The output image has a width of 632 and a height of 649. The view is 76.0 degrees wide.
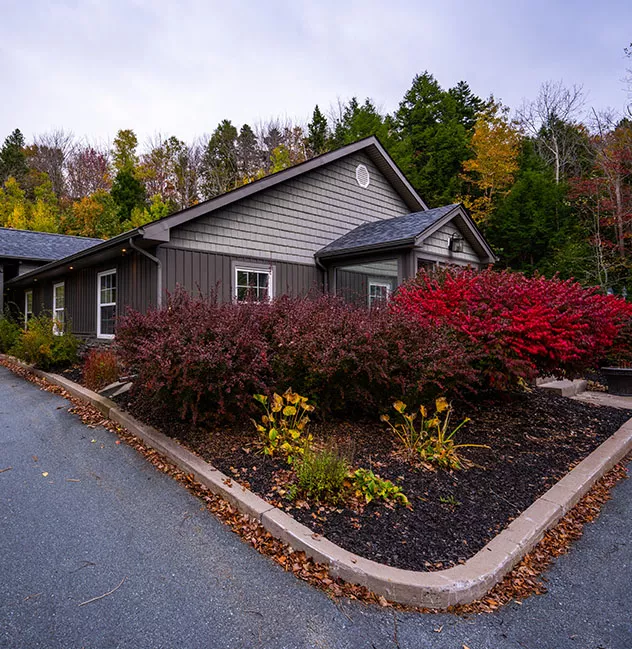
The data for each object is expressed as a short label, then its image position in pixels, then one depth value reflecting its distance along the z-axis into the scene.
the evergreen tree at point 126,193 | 23.80
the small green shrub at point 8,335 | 11.69
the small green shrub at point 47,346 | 8.60
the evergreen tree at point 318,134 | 25.33
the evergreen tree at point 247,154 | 27.22
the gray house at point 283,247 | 7.96
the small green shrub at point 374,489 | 3.13
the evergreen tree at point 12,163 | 27.02
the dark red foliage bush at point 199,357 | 3.98
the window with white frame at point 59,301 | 11.73
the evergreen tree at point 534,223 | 17.44
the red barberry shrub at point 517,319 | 4.81
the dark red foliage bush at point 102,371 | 6.77
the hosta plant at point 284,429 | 3.84
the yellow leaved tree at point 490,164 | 21.58
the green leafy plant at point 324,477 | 3.10
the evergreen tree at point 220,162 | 27.11
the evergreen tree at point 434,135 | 22.67
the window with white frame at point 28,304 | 14.55
